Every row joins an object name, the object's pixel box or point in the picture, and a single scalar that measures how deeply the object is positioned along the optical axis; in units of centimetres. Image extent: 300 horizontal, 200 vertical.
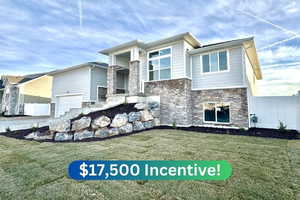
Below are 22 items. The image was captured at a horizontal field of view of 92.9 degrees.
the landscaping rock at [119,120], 708
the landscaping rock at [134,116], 774
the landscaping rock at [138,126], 780
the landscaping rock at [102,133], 658
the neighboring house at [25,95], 1675
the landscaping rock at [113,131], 685
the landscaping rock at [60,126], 650
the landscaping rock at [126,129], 719
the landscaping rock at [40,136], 647
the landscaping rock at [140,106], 877
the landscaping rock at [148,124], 841
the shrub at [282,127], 697
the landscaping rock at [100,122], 669
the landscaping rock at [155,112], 928
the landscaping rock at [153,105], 955
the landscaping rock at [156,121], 913
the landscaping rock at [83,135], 630
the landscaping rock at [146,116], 838
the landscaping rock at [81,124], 650
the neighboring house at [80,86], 1262
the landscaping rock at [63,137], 625
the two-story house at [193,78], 818
